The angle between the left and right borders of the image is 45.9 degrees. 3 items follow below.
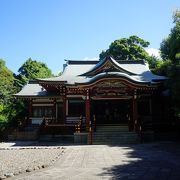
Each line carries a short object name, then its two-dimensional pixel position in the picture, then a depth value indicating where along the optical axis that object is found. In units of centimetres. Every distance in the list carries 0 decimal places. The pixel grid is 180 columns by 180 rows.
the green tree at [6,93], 2115
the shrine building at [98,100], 1579
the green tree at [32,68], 3988
